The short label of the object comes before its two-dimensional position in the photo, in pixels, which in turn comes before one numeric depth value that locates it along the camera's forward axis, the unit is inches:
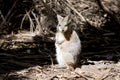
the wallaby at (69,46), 296.6
